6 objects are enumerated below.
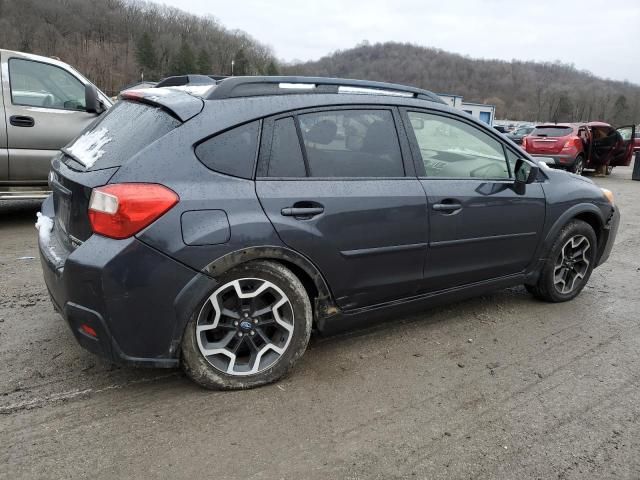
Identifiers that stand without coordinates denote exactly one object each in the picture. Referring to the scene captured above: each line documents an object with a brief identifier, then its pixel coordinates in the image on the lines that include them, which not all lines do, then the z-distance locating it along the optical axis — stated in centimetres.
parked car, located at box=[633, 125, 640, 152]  2464
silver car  570
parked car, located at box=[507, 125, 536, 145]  2336
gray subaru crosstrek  245
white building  3669
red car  1489
